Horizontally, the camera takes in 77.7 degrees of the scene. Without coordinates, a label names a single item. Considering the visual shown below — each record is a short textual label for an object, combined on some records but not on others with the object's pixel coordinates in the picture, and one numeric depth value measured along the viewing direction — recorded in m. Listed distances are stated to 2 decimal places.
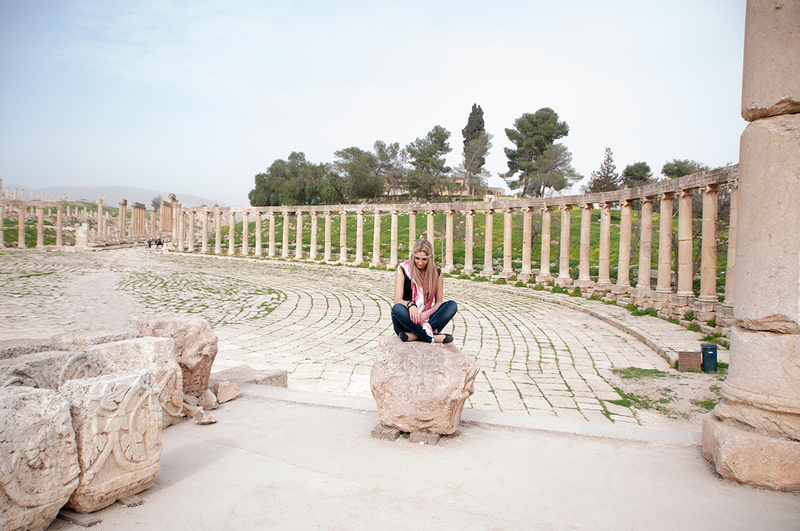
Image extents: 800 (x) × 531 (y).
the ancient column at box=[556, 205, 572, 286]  21.73
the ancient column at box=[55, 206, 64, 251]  41.08
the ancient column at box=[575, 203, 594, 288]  20.52
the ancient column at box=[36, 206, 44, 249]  39.96
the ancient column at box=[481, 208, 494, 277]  25.75
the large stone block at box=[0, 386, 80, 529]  2.54
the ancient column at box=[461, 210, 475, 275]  26.59
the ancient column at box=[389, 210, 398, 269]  29.73
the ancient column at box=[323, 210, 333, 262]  33.02
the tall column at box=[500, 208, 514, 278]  24.38
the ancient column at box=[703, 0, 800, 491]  3.80
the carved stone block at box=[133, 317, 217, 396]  5.02
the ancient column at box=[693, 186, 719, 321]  13.37
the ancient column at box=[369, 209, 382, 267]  30.16
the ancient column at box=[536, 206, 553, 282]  22.55
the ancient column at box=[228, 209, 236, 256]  38.72
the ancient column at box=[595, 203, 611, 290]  19.47
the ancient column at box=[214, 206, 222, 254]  39.58
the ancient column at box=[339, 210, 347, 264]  31.79
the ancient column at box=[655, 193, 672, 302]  15.77
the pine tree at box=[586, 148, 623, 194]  31.39
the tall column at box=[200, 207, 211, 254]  40.88
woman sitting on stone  4.59
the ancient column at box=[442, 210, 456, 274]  27.25
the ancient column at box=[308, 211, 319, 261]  33.69
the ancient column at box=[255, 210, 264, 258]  36.88
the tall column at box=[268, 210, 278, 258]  36.54
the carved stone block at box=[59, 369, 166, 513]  2.94
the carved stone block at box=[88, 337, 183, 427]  4.09
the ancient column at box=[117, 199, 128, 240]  51.66
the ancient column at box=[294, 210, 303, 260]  34.34
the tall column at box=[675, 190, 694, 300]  14.77
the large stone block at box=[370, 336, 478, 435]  4.27
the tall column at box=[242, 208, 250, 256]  37.91
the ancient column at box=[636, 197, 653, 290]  16.91
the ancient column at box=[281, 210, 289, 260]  35.59
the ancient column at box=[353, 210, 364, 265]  31.30
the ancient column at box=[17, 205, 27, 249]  40.56
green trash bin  8.68
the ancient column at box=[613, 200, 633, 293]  18.20
